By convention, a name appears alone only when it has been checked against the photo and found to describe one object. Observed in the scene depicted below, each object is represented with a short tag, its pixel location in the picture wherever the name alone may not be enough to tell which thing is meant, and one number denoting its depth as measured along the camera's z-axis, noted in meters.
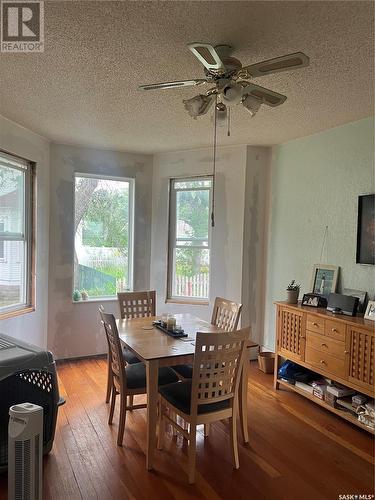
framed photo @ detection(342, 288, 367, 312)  3.25
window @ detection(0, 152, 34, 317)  3.77
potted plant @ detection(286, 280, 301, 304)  3.75
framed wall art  3.23
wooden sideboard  2.87
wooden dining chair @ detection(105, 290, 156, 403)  3.81
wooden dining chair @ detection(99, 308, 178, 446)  2.72
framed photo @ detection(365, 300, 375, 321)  3.05
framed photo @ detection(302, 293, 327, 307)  3.54
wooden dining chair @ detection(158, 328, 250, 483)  2.31
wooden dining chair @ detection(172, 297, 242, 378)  3.10
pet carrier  2.33
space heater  1.75
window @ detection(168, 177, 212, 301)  4.83
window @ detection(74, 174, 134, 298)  4.68
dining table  2.44
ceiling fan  1.78
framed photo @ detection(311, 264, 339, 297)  3.60
